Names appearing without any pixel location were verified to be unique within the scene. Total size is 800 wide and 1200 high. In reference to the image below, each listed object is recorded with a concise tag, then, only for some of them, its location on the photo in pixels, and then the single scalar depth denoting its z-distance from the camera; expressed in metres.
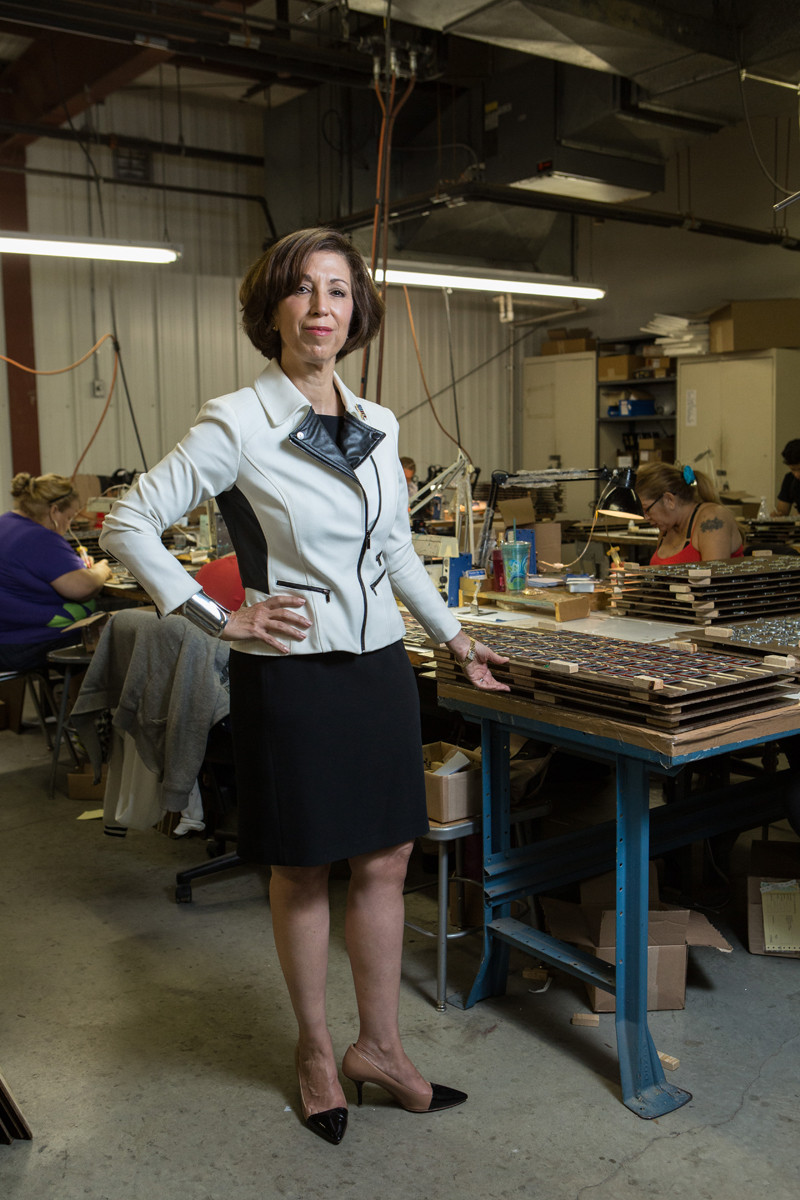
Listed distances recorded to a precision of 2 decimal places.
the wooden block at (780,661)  2.06
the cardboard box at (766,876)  2.51
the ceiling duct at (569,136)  5.20
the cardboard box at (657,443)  8.27
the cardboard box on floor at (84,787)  3.86
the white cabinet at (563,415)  8.66
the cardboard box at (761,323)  7.26
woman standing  1.66
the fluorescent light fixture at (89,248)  4.65
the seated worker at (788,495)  6.28
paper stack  7.66
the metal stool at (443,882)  2.28
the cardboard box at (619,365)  8.27
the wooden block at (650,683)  1.79
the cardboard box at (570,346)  8.64
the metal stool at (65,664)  3.84
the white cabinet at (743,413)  7.28
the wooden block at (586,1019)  2.21
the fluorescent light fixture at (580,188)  5.64
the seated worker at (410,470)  6.62
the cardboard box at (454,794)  2.29
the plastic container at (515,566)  3.22
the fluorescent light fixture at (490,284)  4.73
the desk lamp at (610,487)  2.94
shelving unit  8.33
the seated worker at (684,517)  3.53
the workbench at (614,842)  1.87
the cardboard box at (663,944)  2.24
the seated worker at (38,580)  4.05
